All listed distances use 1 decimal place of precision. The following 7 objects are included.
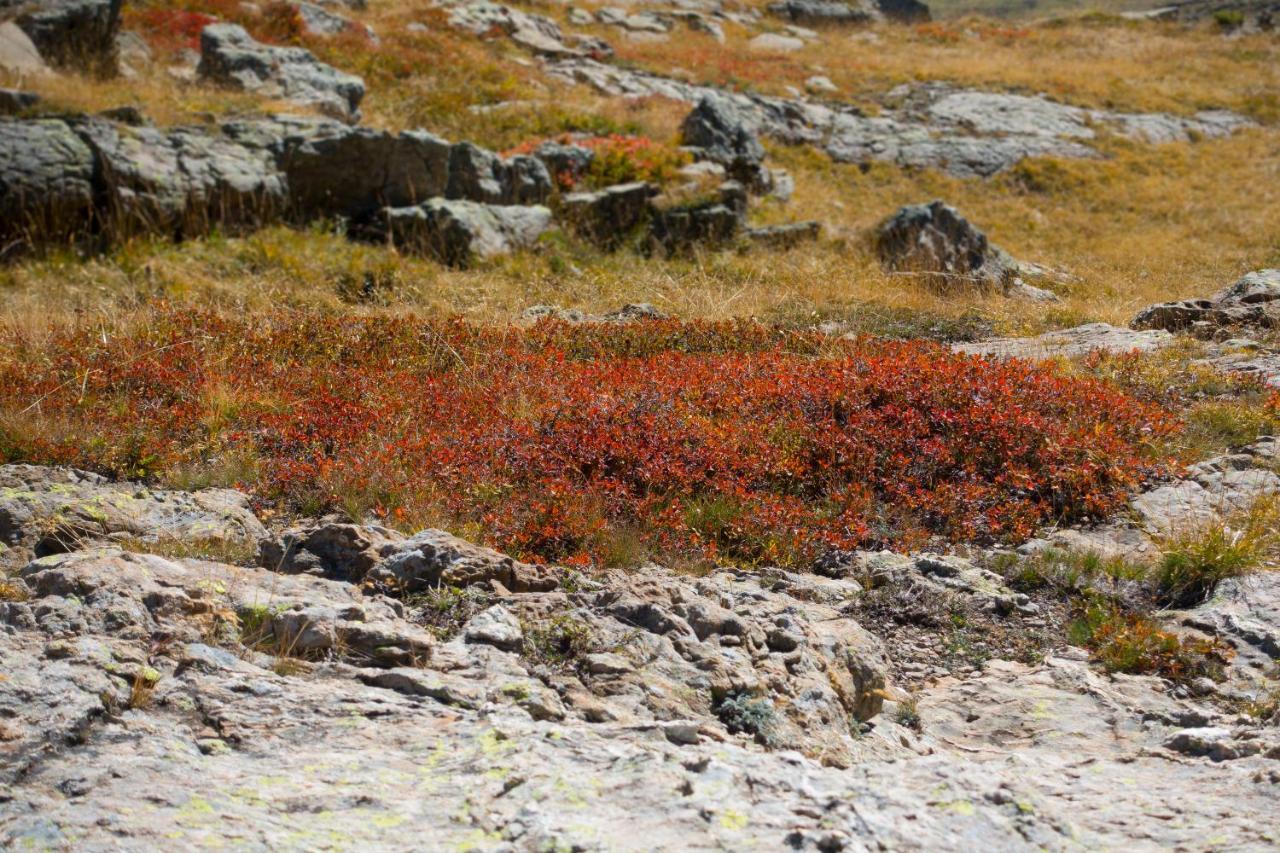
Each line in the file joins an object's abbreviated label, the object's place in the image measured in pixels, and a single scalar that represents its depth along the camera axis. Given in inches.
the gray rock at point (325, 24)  1088.2
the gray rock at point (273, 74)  826.8
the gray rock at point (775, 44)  1603.3
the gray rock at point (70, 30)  780.0
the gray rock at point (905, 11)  2059.5
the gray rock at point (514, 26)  1273.4
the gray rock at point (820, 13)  1930.4
